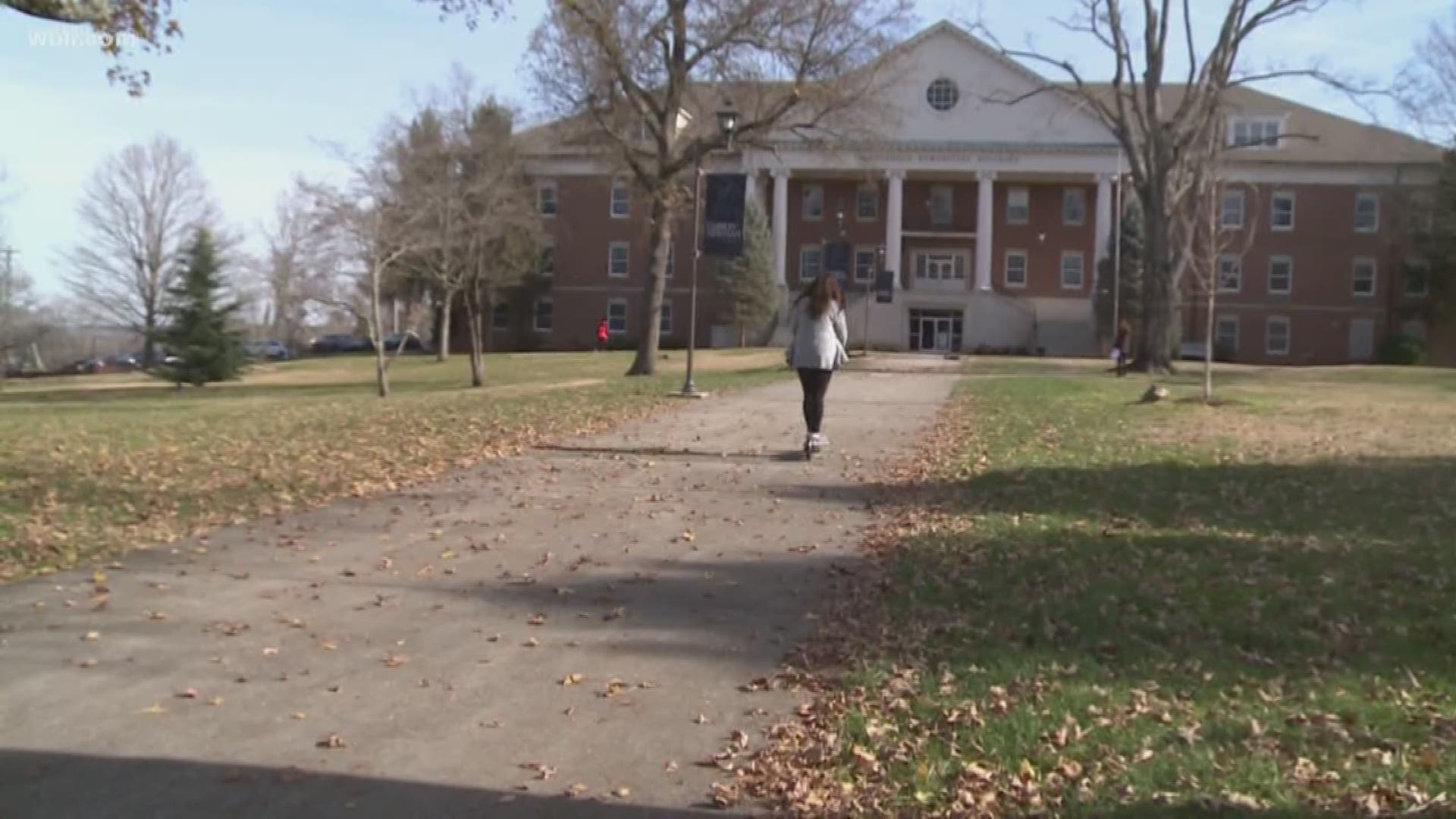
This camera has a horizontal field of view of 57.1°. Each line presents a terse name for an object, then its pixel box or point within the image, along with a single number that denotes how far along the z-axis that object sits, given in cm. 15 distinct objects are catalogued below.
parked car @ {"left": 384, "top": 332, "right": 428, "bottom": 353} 8538
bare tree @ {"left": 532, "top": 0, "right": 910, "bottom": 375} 3294
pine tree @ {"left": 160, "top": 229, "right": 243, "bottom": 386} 5519
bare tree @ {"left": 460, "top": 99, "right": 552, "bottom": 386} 5822
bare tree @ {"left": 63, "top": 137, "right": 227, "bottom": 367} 8444
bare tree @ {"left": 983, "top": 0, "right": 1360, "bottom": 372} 3878
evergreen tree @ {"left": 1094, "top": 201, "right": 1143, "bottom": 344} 6147
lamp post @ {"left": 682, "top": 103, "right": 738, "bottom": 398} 2342
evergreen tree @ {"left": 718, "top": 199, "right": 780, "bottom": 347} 6181
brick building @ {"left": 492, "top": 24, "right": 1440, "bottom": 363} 6431
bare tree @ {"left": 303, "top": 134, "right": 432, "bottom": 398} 4700
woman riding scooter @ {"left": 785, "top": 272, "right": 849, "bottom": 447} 1373
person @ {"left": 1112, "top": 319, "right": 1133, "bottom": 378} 3909
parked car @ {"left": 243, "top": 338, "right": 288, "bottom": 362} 8096
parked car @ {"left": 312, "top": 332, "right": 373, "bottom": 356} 9584
